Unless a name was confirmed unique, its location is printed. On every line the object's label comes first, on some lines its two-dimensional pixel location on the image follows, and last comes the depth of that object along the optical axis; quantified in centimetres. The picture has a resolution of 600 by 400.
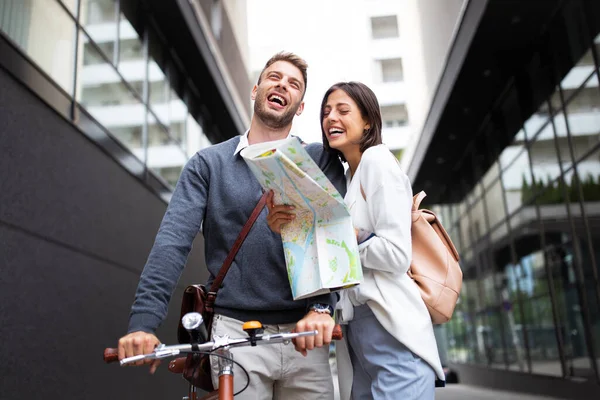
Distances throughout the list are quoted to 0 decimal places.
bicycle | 175
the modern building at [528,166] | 970
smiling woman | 211
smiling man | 223
